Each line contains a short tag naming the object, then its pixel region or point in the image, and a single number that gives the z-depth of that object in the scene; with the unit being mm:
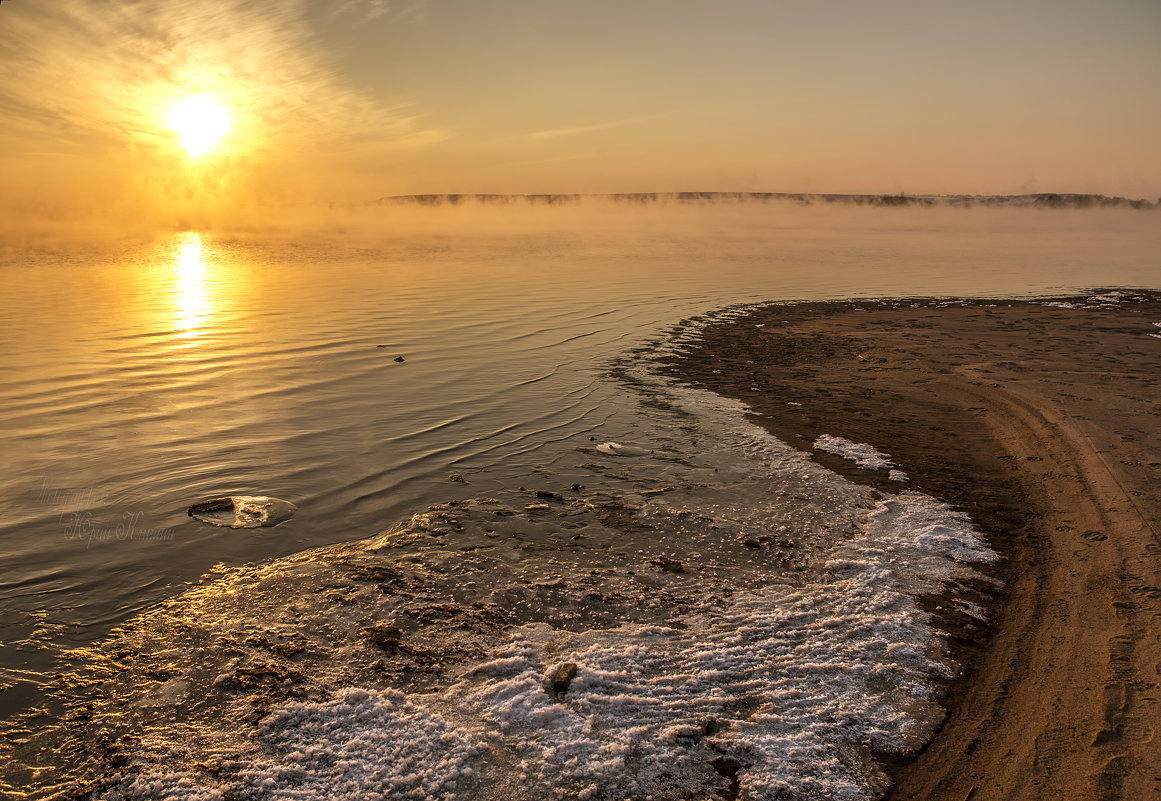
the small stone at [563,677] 4684
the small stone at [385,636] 5152
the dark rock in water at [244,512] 7172
